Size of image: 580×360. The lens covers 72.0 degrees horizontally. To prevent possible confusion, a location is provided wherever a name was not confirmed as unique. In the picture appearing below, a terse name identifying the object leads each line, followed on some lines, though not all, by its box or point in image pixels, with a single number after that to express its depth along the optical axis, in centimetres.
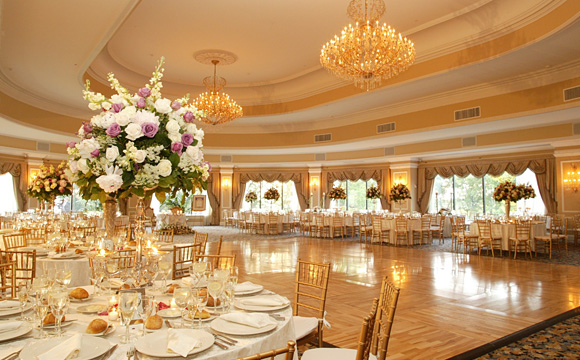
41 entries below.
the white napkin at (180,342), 170
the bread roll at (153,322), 201
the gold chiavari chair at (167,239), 655
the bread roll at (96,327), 193
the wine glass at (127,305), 177
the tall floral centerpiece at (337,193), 1583
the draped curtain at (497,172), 1316
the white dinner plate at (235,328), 198
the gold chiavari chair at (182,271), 468
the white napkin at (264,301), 248
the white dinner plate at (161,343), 170
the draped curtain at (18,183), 1464
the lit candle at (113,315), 216
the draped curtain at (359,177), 1717
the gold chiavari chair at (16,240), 558
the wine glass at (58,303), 189
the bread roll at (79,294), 250
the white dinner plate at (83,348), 161
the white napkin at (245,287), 284
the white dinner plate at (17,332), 185
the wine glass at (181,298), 204
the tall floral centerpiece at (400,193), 1395
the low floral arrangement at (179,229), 1523
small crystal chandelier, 1042
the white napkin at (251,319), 208
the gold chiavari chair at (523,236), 968
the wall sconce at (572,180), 1209
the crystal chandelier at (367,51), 657
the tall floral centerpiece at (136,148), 231
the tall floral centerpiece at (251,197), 1738
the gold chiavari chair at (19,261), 423
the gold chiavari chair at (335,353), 192
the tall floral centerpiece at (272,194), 1686
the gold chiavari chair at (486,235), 1031
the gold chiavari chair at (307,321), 285
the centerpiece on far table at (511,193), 1070
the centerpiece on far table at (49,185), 635
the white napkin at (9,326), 193
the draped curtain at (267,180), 1945
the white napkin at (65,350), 157
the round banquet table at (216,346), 177
